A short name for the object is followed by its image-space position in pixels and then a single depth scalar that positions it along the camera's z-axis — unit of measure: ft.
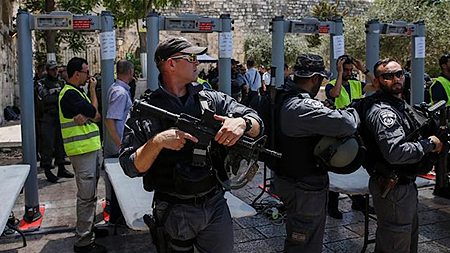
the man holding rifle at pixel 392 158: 10.02
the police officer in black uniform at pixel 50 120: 23.62
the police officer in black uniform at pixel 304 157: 10.08
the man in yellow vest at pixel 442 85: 17.62
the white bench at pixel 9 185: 9.17
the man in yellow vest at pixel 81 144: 13.67
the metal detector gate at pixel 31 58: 15.56
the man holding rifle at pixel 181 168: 7.73
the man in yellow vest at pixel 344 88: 16.83
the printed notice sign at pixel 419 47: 20.53
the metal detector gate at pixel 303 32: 17.99
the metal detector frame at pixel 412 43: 18.91
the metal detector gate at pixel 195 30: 16.44
